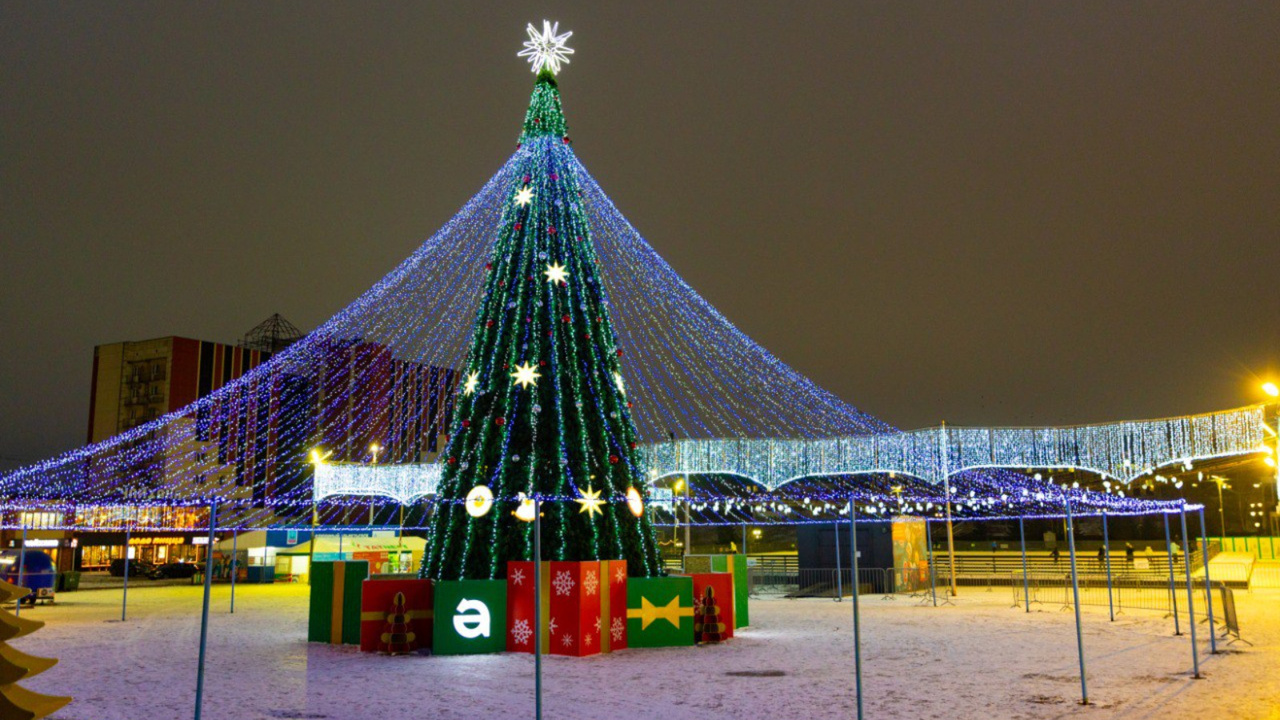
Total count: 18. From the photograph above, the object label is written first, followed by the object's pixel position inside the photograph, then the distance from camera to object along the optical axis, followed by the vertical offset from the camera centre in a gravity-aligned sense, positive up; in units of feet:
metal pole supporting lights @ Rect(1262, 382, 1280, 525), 68.60 +4.50
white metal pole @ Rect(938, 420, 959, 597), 88.33 +5.20
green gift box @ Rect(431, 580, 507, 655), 49.75 -4.88
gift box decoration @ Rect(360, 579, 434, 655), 50.98 -4.74
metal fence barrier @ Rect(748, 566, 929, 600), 96.84 -6.64
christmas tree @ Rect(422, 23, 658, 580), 52.13 +5.85
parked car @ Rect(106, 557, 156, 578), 145.79 -6.96
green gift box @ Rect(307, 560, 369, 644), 55.67 -4.49
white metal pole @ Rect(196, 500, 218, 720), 24.64 -3.40
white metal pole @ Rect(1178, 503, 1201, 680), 40.03 -5.59
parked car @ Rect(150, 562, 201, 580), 142.61 -6.99
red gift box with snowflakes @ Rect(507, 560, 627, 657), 49.06 -4.36
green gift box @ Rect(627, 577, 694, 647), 51.80 -4.84
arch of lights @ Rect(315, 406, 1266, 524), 80.28 +5.44
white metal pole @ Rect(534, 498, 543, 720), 26.84 -2.68
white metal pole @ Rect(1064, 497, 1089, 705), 33.71 -5.49
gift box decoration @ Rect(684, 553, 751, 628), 61.98 -3.49
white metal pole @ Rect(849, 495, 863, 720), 26.81 -3.71
